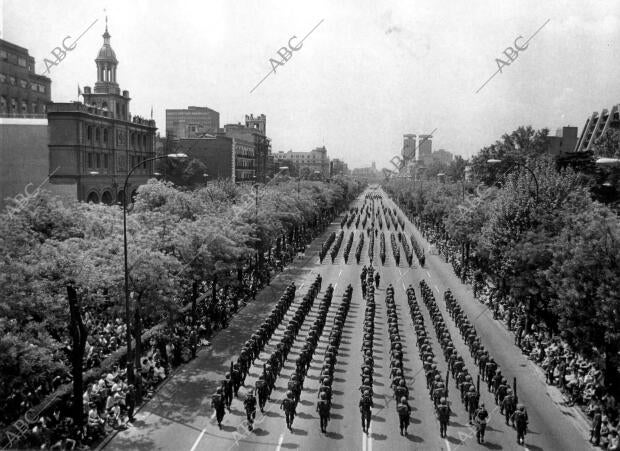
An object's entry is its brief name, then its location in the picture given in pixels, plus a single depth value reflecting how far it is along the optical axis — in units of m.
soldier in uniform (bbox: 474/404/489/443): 16.77
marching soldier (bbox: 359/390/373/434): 17.12
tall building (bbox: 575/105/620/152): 76.94
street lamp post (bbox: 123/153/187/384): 18.64
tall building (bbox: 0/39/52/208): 45.31
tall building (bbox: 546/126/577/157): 84.00
